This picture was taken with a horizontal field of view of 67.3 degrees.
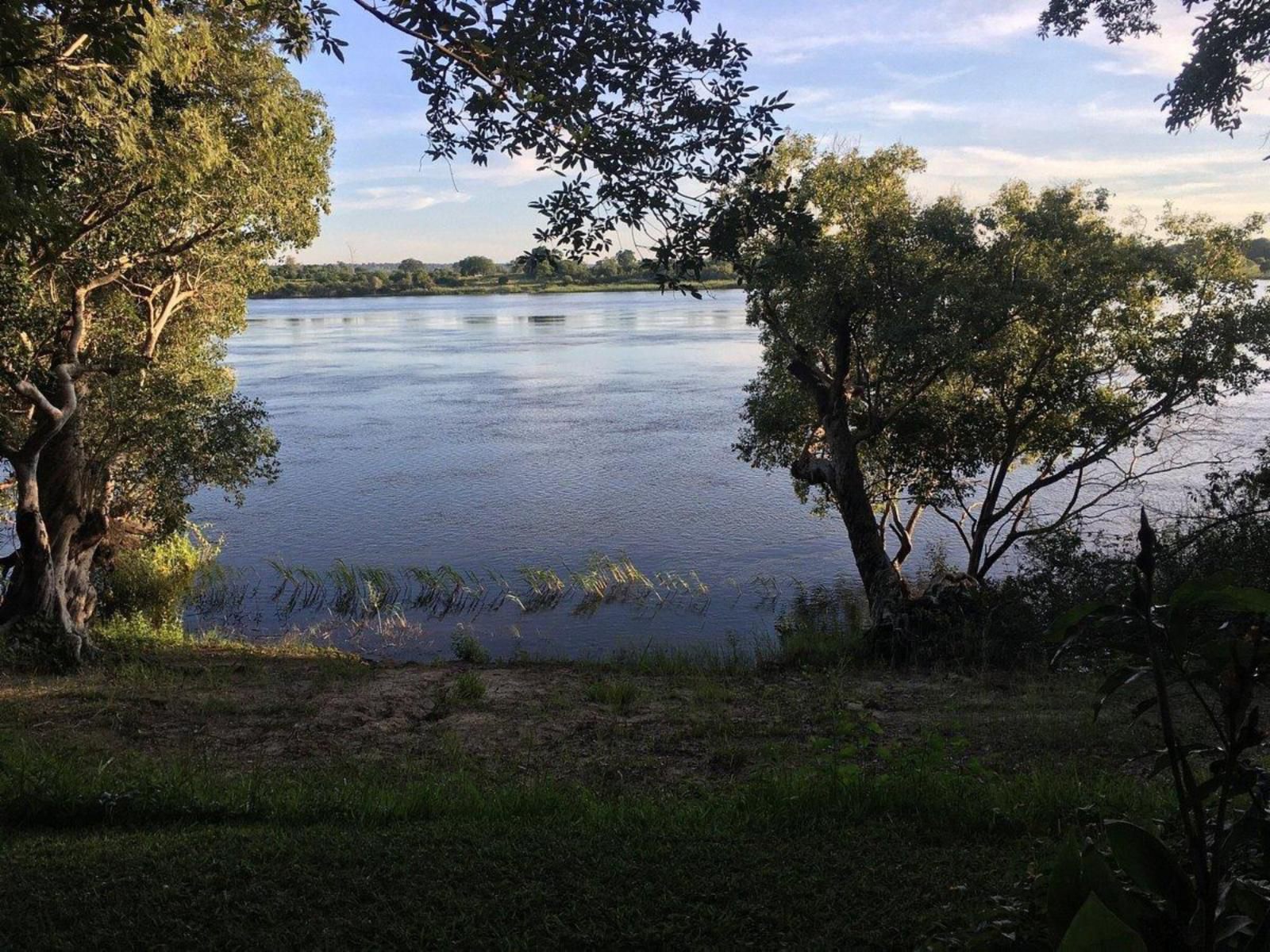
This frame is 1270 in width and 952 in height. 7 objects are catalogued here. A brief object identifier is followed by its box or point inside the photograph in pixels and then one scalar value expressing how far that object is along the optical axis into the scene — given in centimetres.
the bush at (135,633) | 1195
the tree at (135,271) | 866
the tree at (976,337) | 1252
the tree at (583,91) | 473
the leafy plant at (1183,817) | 169
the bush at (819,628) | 1205
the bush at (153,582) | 1559
